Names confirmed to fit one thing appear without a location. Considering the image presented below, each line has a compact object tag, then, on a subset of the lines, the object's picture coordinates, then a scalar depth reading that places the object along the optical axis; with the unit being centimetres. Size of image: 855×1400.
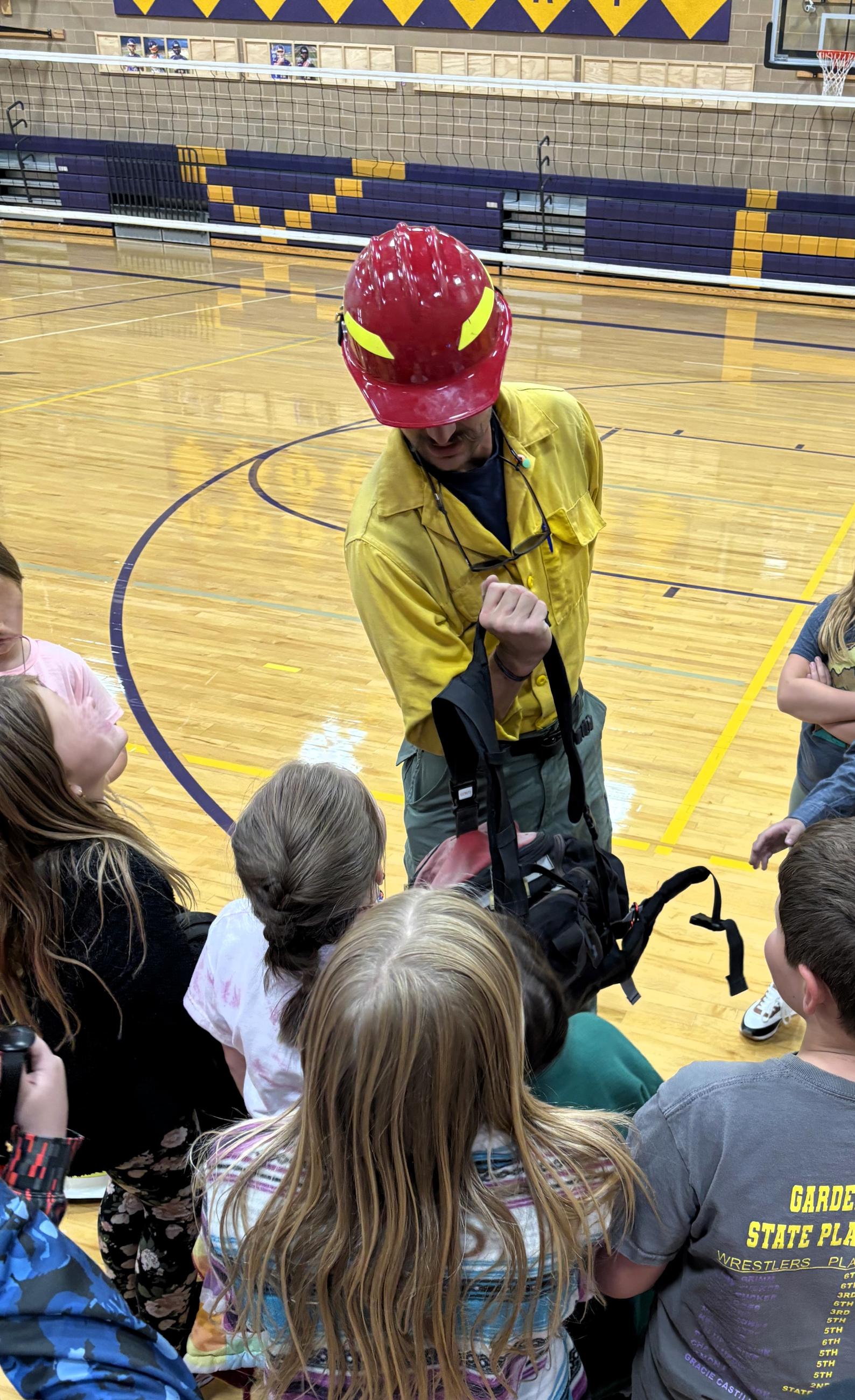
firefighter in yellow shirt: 188
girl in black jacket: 167
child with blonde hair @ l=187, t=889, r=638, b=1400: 118
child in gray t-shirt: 133
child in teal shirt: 146
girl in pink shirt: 261
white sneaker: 301
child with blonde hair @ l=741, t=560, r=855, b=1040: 267
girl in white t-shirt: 167
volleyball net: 1323
